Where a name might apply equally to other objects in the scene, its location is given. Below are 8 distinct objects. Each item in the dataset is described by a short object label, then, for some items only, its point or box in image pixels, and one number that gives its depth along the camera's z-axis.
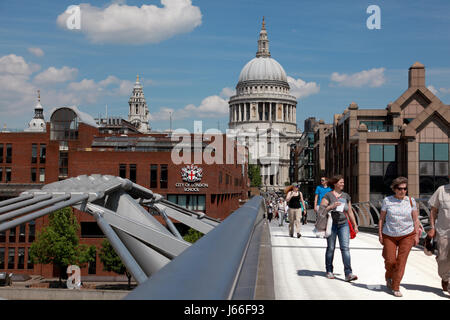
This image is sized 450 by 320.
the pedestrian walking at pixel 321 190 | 12.25
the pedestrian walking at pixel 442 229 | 6.55
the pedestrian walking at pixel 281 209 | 21.61
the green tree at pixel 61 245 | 43.47
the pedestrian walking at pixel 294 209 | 14.38
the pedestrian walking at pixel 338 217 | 7.63
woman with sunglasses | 6.71
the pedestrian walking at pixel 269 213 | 28.29
